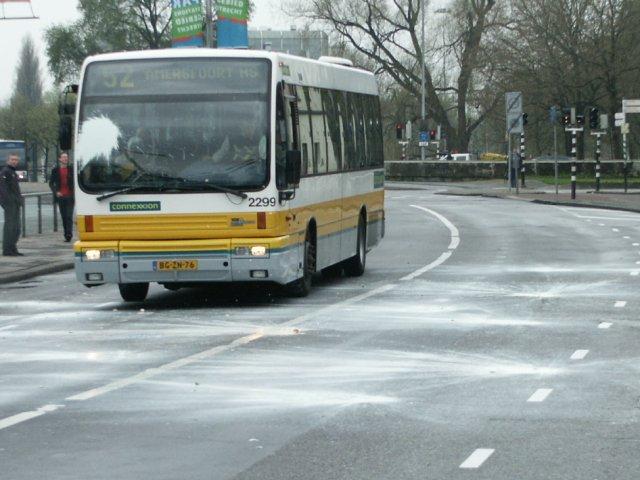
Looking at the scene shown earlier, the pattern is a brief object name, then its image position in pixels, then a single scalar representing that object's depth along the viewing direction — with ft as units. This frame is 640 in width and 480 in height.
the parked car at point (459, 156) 305.06
